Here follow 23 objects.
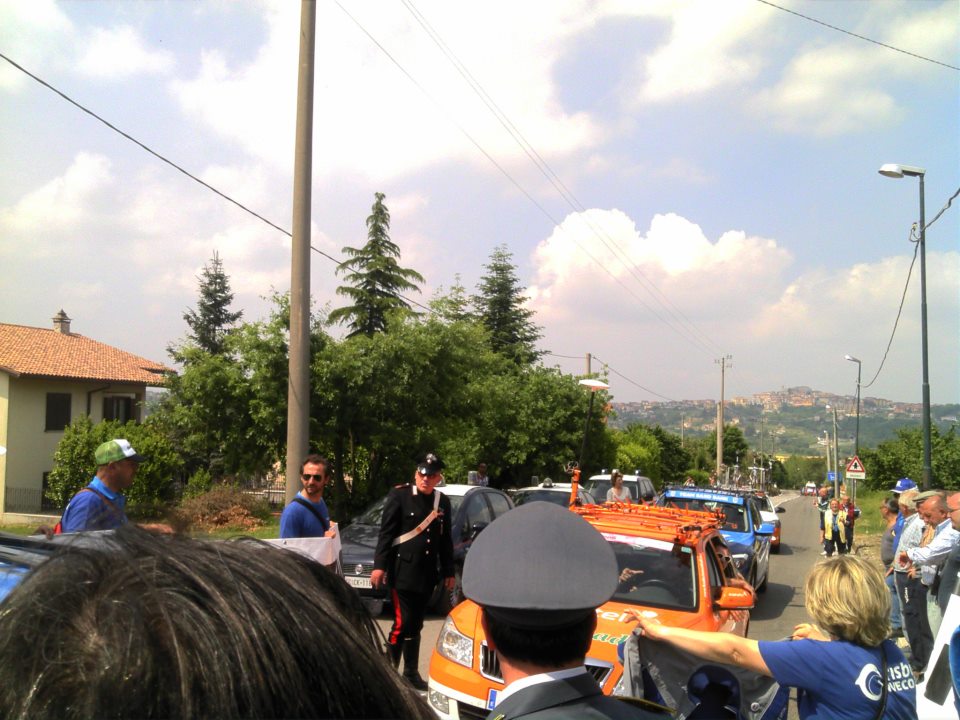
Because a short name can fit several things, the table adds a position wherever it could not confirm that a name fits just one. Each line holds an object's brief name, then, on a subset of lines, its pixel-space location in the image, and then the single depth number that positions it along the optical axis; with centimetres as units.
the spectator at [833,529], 1744
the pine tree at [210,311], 4491
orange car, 498
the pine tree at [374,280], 3325
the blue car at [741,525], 1195
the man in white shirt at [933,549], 687
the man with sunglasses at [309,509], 580
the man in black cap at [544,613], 150
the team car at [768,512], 1873
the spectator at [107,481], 426
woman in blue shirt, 272
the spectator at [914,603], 802
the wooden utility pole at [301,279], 898
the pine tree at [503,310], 4796
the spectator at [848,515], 1808
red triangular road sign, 2921
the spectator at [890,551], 930
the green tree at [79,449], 2231
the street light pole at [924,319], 1672
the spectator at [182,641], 74
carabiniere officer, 641
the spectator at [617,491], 1515
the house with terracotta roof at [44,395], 2847
